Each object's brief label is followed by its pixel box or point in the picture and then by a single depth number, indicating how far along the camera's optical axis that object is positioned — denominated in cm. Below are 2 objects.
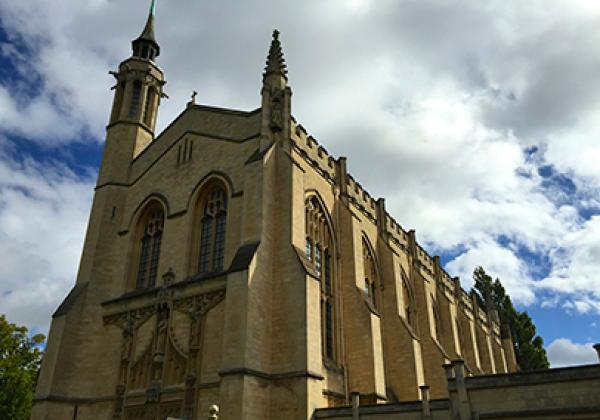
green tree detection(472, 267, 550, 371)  4428
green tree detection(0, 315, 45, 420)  2288
